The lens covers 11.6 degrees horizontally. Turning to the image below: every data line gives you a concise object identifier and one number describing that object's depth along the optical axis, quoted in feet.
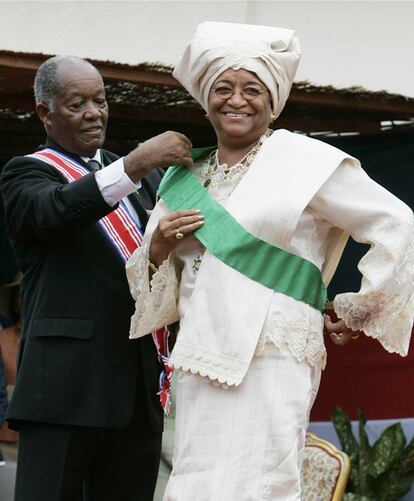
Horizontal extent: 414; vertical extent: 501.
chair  31.38
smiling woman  19.38
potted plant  32.22
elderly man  21.75
